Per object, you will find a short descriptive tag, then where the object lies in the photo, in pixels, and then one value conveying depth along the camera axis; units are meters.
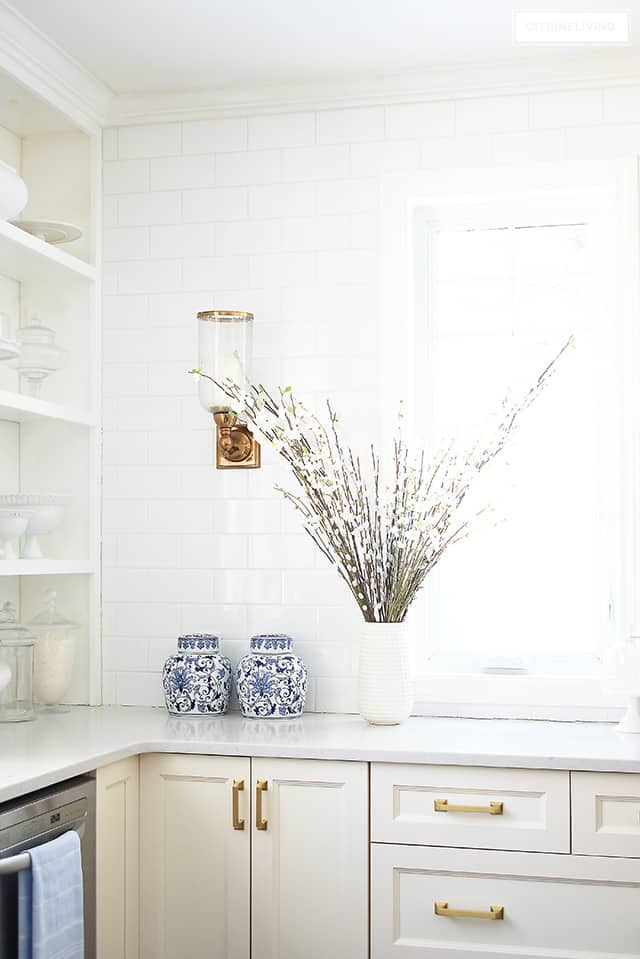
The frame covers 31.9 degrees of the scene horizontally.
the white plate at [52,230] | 3.21
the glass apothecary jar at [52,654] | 3.27
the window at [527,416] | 3.15
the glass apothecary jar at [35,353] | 3.18
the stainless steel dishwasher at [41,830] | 2.24
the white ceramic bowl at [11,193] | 2.82
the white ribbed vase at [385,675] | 3.00
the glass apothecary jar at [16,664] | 3.10
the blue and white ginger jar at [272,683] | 3.10
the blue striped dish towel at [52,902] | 2.24
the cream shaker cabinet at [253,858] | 2.69
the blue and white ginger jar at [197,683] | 3.15
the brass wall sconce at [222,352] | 3.21
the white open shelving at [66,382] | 3.41
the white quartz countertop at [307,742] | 2.56
